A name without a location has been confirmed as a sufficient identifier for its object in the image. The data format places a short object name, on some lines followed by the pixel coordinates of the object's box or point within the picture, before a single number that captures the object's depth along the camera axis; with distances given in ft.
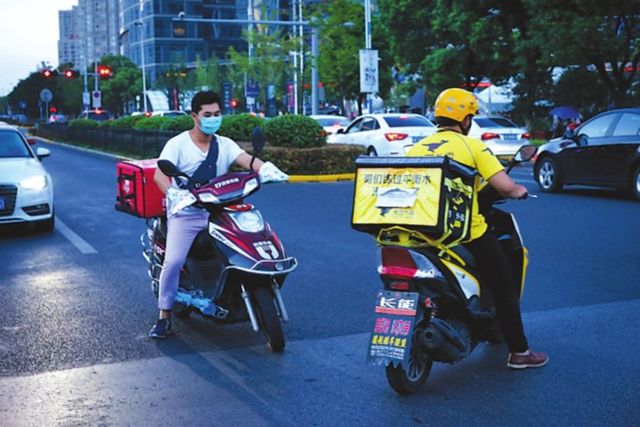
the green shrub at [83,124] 128.64
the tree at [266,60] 216.33
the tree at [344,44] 156.76
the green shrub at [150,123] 97.44
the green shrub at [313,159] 68.54
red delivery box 21.89
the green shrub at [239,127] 75.10
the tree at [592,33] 93.91
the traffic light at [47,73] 182.29
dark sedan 49.55
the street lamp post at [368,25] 120.78
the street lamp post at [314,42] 113.54
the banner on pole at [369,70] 97.71
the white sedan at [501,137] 83.20
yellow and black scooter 15.23
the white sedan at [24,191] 37.81
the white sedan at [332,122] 108.51
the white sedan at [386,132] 76.84
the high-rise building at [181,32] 421.59
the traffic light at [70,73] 187.32
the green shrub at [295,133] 71.10
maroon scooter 18.75
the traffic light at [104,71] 181.20
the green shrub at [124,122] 110.73
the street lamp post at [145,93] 334.24
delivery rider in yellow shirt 16.16
